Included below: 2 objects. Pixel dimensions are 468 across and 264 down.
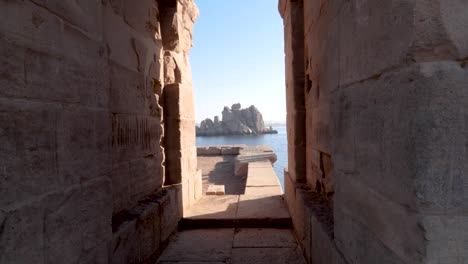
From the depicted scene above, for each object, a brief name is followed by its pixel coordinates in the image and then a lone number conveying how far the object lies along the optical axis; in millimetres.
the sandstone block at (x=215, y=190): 5028
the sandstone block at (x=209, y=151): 11995
